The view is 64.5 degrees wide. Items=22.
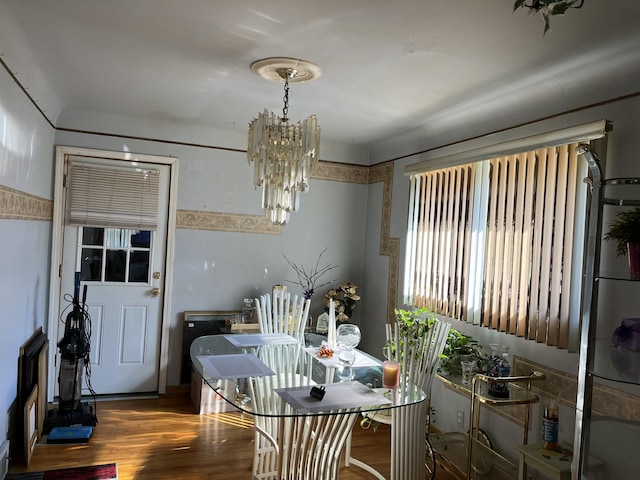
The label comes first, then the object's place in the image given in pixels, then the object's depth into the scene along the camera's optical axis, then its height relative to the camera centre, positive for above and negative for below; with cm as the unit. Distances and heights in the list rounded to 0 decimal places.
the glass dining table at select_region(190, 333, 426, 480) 221 -69
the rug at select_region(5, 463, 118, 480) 307 -153
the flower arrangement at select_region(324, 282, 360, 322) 482 -53
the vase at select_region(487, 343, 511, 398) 293 -70
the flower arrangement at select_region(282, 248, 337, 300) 509 -34
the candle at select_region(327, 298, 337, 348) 304 -55
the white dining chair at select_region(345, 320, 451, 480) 271 -83
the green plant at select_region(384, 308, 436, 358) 293 -51
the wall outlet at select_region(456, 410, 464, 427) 363 -121
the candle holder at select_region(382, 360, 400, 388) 245 -62
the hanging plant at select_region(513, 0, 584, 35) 127 +64
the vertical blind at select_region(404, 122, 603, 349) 276 +7
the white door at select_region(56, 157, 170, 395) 448 -59
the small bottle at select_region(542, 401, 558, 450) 271 -92
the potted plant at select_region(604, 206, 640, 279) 194 +9
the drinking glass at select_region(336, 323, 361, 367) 297 -55
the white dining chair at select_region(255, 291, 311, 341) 352 -57
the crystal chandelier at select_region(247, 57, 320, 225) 276 +48
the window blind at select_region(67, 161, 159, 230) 441 +29
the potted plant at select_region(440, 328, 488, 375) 328 -67
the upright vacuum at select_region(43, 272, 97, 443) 381 -118
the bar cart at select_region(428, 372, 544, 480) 286 -124
